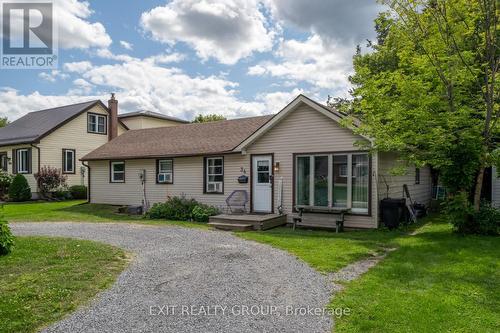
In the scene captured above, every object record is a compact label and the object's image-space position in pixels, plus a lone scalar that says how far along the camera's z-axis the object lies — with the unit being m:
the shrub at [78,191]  22.72
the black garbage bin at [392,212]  11.13
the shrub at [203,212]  13.75
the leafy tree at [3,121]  59.81
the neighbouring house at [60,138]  22.45
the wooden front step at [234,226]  11.54
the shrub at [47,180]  21.61
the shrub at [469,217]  9.26
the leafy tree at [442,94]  9.31
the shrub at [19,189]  20.95
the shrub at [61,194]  22.14
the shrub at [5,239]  7.21
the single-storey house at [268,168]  11.66
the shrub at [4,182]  22.34
